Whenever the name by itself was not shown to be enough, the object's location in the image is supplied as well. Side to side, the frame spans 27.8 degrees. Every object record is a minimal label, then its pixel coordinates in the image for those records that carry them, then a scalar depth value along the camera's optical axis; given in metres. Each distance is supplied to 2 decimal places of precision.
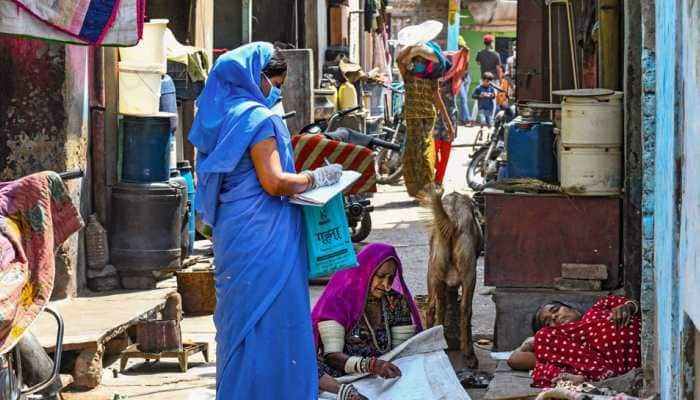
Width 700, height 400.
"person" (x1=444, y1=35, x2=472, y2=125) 19.72
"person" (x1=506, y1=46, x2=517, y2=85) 27.26
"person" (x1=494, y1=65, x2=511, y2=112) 27.20
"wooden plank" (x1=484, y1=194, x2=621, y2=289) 8.02
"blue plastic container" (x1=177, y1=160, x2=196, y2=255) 10.84
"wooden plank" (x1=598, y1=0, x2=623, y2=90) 8.34
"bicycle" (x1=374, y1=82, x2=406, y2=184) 18.25
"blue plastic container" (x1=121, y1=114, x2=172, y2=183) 9.50
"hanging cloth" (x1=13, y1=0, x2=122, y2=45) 7.37
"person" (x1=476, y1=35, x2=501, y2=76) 31.75
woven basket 9.56
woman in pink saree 6.77
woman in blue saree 5.94
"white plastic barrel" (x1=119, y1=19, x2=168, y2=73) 9.90
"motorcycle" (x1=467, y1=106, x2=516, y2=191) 16.92
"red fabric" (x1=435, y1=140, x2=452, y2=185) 15.67
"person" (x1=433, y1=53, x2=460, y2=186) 15.57
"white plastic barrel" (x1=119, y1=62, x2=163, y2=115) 9.70
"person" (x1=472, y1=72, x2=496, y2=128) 28.84
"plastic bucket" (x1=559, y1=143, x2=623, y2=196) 7.96
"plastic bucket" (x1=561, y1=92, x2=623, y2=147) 7.89
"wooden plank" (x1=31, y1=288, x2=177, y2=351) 7.61
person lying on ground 6.69
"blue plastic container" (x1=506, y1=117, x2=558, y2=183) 8.78
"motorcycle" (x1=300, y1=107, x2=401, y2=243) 10.83
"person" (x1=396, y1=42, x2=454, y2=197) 14.52
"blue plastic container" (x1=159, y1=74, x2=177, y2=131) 10.31
